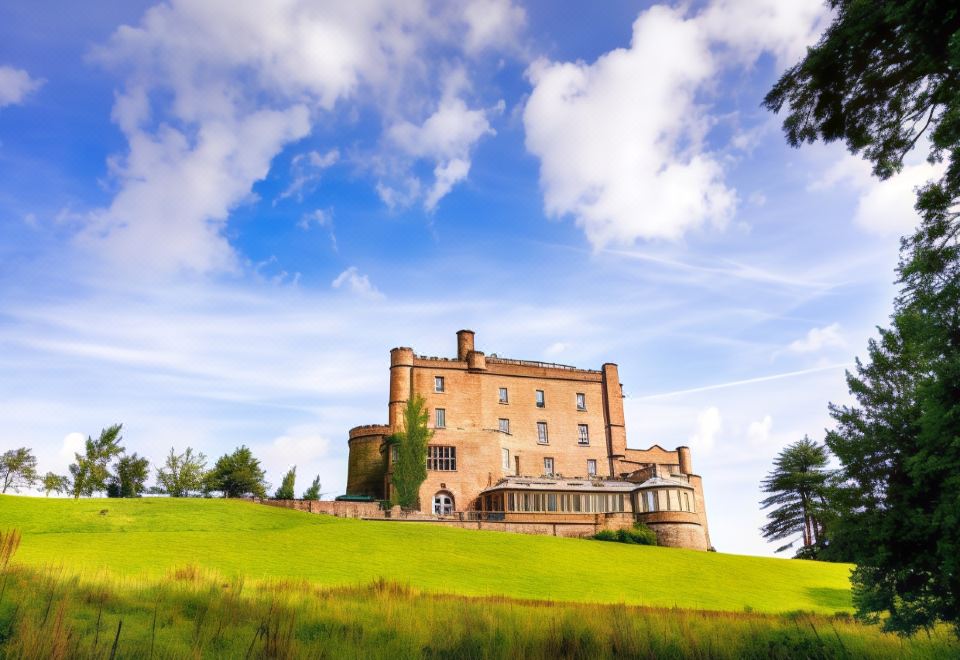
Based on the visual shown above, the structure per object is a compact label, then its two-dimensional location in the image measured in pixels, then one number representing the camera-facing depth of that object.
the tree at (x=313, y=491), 58.01
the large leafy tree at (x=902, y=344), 10.23
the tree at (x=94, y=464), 47.12
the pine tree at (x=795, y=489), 52.44
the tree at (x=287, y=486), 59.31
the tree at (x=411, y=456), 47.72
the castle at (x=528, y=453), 47.44
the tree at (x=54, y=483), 53.56
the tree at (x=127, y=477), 55.16
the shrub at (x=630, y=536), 43.84
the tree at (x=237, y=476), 60.44
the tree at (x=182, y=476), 56.88
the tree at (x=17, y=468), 56.47
